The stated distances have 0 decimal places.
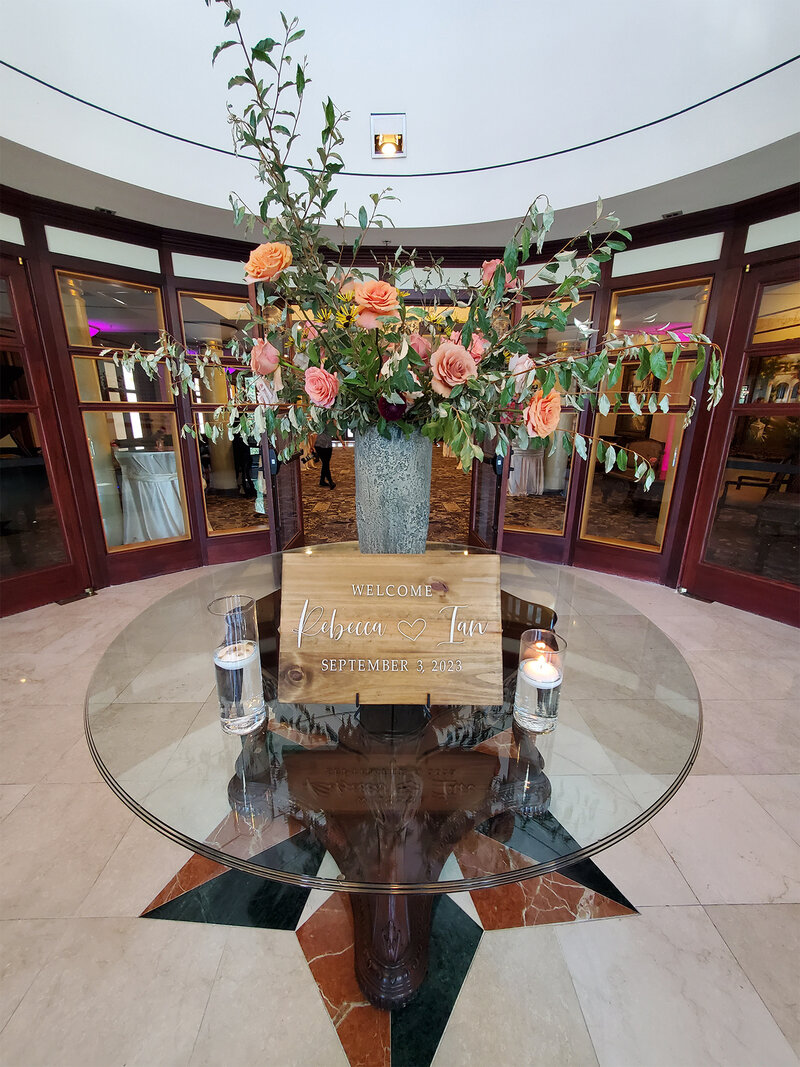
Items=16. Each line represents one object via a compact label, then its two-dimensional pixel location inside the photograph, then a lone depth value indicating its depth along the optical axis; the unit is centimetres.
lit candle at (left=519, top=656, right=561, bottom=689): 98
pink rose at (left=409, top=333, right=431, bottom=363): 87
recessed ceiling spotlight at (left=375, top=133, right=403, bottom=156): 250
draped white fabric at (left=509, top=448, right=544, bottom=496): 396
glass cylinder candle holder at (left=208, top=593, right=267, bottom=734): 98
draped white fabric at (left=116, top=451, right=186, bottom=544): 345
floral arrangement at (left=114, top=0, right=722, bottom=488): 79
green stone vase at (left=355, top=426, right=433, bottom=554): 103
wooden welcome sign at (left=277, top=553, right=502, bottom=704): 87
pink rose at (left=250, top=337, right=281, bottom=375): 90
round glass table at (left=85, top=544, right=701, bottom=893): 71
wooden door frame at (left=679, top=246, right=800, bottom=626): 274
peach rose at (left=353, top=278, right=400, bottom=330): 82
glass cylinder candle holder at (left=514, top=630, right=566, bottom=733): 98
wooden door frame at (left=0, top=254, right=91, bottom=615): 273
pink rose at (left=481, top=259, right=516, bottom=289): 90
